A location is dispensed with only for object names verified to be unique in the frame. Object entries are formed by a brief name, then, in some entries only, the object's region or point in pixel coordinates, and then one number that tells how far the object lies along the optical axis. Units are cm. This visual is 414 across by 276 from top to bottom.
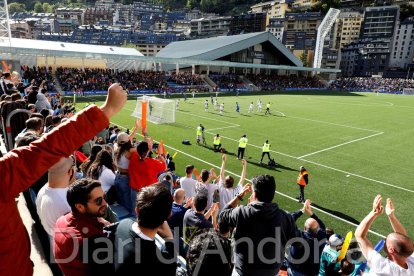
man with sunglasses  246
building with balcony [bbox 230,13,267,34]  13812
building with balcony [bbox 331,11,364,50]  13288
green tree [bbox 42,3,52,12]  19488
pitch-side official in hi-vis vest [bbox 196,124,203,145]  1830
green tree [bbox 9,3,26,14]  18250
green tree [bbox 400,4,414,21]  12244
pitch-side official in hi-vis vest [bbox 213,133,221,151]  1704
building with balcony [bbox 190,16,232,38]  15175
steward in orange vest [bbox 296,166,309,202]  1090
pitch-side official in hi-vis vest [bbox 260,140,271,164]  1514
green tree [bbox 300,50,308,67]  11677
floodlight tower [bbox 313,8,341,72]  7731
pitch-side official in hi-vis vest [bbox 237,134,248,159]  1559
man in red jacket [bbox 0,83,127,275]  178
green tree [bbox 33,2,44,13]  19288
